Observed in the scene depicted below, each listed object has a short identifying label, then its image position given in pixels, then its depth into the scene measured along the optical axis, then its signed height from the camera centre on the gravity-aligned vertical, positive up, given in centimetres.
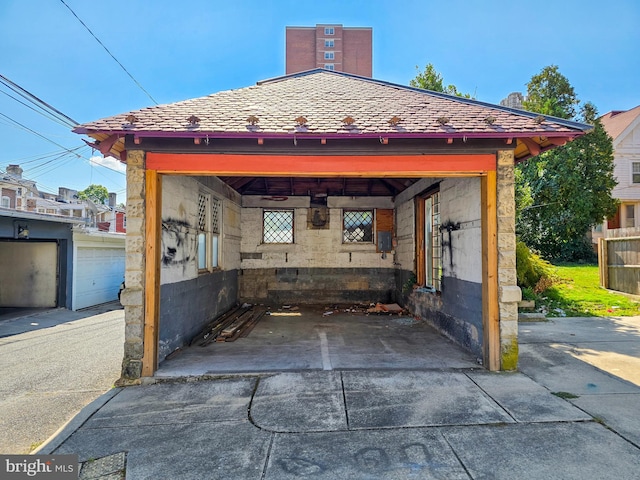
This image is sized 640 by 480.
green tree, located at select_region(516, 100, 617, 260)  1507 +287
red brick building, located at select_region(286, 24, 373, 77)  4794 +2826
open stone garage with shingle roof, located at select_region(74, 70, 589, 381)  463 +114
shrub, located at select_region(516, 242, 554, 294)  947 -69
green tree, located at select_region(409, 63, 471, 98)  1607 +782
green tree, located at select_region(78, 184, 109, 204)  5921 +974
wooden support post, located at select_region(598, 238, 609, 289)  1073 -44
